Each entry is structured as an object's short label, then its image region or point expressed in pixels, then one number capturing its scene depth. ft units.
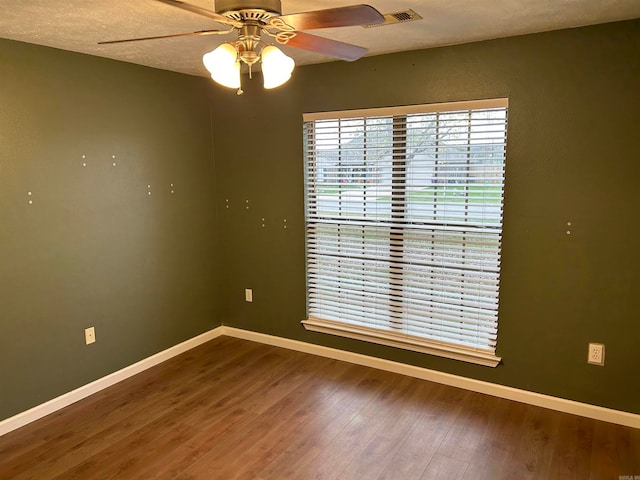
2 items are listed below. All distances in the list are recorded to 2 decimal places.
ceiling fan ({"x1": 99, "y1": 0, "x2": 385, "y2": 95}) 5.19
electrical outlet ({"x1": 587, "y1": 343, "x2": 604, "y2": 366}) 9.31
